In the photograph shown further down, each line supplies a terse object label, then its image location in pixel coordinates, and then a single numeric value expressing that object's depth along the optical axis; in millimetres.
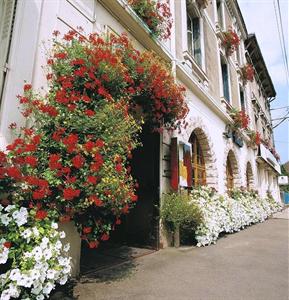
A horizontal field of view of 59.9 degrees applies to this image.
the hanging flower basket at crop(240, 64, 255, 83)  13225
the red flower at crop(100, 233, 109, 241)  2571
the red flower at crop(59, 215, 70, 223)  2506
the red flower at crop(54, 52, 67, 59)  3020
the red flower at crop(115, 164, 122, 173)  2719
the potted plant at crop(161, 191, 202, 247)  4914
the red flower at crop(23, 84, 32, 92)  2721
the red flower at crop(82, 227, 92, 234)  2518
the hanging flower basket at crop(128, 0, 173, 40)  5160
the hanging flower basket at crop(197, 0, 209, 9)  8656
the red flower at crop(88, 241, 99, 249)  2568
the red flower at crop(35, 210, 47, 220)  2299
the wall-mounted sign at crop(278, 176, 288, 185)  23588
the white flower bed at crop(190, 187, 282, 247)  5398
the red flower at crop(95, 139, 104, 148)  2589
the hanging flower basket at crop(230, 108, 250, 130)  10211
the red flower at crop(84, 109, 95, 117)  2723
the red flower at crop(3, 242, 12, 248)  1955
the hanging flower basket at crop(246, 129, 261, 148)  12531
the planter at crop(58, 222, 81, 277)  3051
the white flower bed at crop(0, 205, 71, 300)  1916
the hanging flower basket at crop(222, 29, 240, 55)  10898
